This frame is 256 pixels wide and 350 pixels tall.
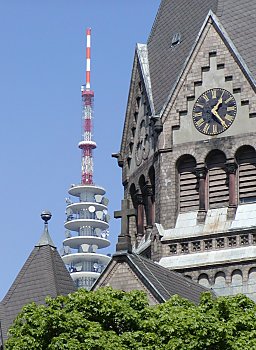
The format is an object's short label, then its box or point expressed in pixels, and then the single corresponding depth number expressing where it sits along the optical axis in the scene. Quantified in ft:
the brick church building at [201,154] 199.41
